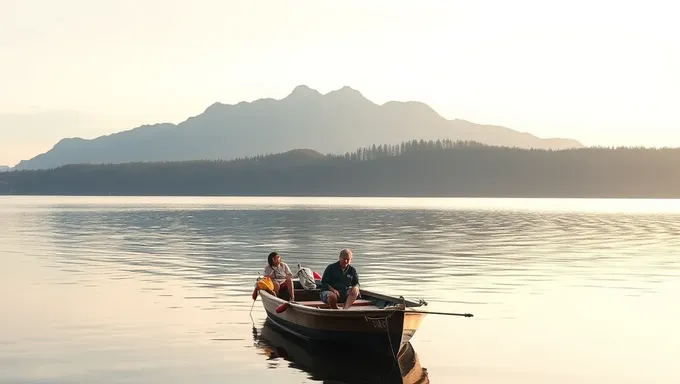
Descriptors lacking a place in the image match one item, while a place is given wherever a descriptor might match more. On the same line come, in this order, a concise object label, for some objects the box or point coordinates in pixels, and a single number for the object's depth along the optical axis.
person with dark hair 31.48
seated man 27.75
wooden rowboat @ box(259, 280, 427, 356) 24.33
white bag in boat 32.19
